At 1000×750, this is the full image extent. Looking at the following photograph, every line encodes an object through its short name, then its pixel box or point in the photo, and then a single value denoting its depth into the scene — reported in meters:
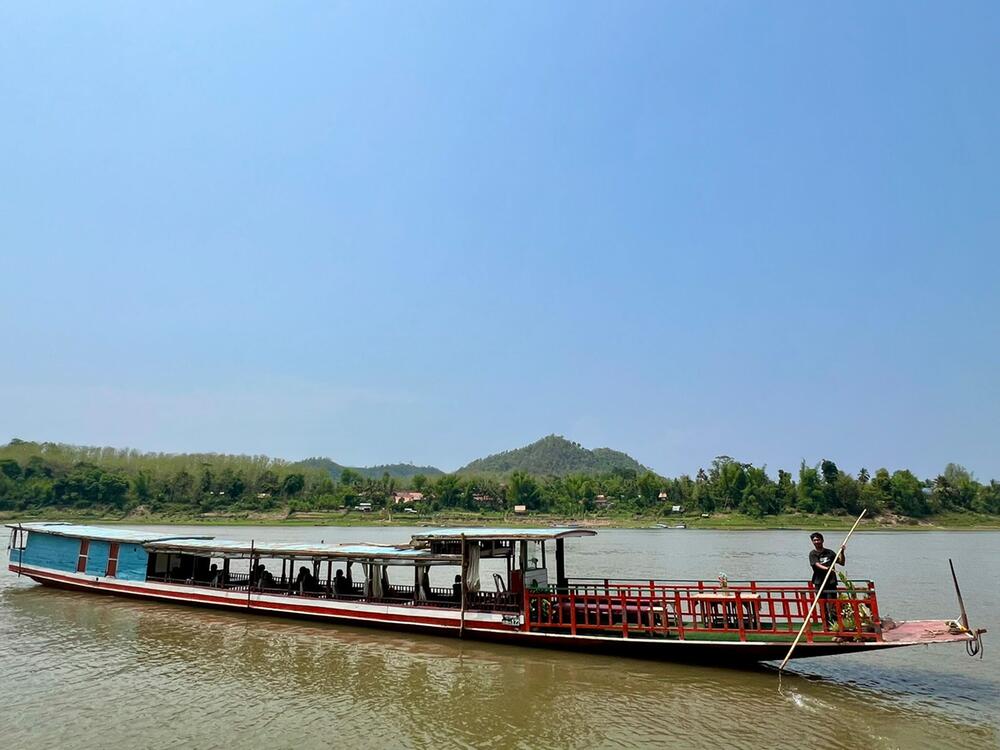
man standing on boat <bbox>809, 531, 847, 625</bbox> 12.77
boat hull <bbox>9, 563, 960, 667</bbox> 12.99
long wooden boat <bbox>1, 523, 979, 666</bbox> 12.77
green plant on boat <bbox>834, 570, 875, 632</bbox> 12.23
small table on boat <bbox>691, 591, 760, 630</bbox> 13.21
